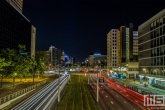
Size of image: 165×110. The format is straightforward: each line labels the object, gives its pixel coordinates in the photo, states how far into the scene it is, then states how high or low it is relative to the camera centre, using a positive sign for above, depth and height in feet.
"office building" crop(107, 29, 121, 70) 325.86 +38.85
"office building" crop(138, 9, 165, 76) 118.28 +18.25
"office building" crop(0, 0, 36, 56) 187.53 +61.87
